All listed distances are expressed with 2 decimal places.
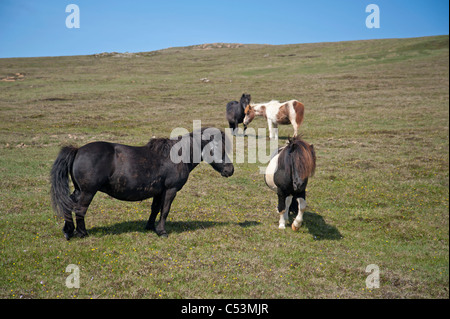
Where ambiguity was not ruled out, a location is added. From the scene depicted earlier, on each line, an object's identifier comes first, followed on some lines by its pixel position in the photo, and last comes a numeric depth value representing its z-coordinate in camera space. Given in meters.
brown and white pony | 21.25
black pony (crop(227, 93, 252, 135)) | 23.19
